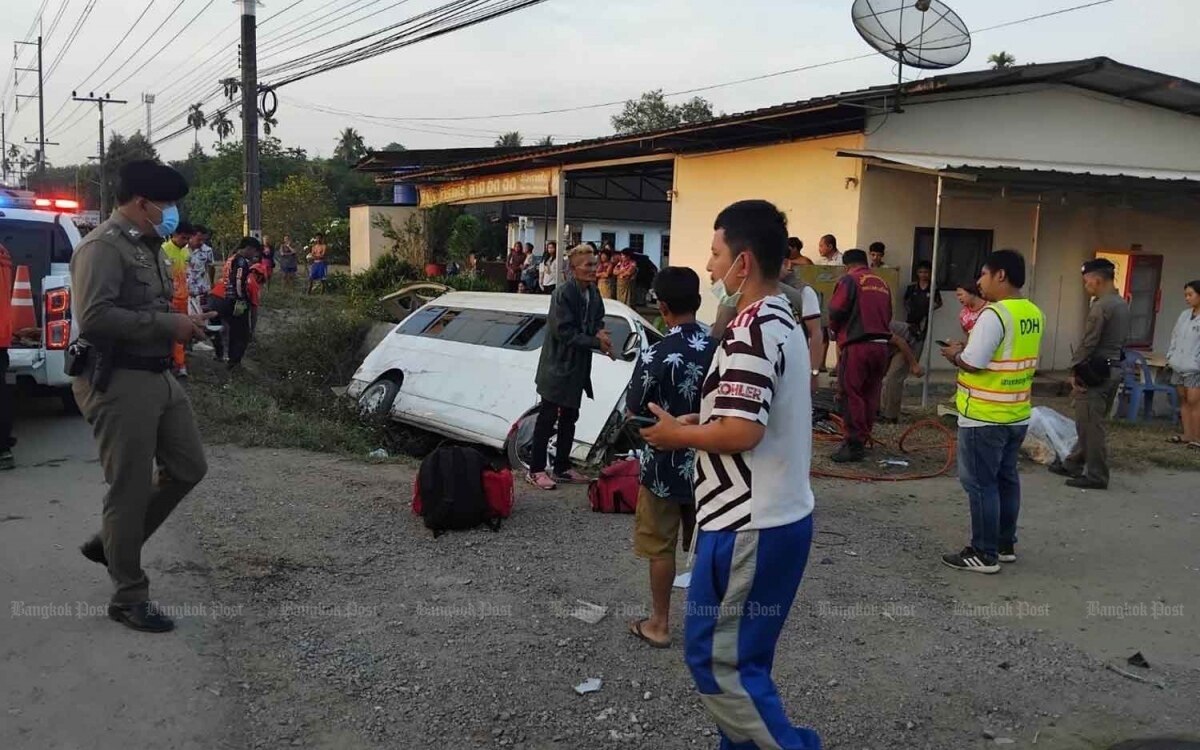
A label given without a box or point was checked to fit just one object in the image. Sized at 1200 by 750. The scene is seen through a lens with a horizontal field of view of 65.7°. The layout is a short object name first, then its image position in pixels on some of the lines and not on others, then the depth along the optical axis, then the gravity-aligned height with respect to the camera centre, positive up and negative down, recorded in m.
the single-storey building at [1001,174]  11.47 +1.26
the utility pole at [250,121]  16.97 +2.38
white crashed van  7.35 -1.01
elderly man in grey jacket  6.15 -0.63
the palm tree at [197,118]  44.25 +6.70
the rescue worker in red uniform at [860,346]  8.06 -0.64
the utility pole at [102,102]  45.50 +6.96
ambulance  7.07 -0.34
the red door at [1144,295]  13.75 -0.20
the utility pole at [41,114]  49.75 +6.78
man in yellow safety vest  5.11 -0.65
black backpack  5.41 -1.37
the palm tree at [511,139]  63.78 +8.32
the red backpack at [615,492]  6.07 -1.49
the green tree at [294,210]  31.98 +1.43
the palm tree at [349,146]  80.56 +9.40
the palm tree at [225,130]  61.08 +8.25
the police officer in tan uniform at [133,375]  3.65 -0.52
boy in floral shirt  3.94 -0.83
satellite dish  10.83 +2.80
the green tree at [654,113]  51.97 +8.50
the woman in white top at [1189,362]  8.92 -0.77
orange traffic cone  7.15 -0.48
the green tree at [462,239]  26.75 +0.53
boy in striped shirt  2.49 -0.63
